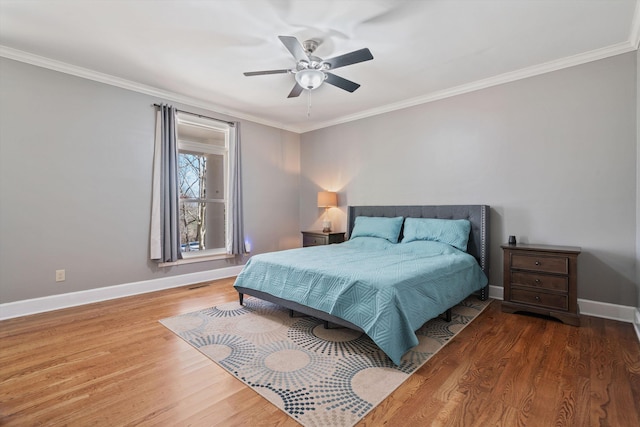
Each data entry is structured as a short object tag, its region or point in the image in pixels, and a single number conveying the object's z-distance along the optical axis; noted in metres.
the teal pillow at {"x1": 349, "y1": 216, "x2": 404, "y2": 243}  4.12
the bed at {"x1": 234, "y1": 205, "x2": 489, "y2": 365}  2.18
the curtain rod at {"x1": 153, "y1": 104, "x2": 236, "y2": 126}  4.32
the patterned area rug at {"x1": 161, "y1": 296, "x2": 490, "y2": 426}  1.71
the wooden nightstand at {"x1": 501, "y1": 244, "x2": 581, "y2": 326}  2.80
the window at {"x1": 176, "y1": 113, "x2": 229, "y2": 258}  4.55
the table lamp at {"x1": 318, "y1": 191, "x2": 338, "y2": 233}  5.14
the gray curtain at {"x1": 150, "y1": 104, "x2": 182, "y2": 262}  4.02
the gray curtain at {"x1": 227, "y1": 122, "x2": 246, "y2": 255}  4.88
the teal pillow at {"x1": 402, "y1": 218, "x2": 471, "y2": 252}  3.57
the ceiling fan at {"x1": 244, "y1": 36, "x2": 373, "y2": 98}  2.49
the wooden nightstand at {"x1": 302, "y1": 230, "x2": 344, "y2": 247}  4.89
